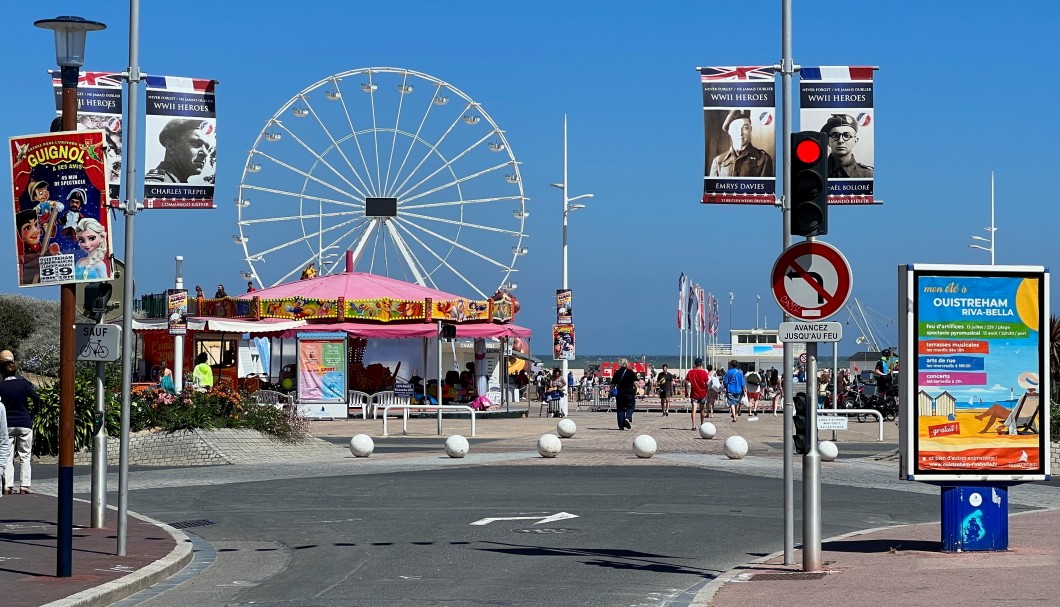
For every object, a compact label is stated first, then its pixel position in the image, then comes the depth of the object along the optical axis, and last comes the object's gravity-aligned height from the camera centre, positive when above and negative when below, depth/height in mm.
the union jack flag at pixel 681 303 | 73188 +2175
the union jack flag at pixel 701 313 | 81938 +1974
